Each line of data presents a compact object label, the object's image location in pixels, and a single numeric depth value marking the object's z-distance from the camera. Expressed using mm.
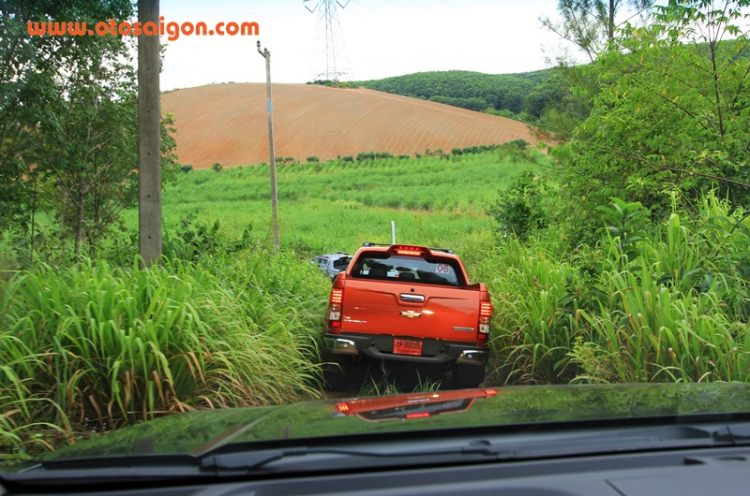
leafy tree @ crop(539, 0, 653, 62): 19892
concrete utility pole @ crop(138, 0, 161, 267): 8445
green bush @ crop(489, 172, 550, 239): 16000
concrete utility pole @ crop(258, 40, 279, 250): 25188
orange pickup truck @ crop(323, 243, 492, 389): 7164
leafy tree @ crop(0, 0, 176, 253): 12117
